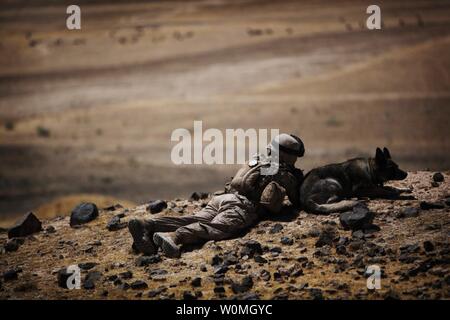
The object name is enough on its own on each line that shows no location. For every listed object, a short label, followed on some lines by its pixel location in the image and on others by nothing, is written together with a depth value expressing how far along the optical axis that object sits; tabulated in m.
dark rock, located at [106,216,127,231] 15.00
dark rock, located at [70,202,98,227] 15.67
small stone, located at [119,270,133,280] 12.62
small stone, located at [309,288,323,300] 11.28
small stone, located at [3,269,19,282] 13.12
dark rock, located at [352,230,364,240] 12.95
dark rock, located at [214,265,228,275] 12.42
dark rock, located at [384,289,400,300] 10.95
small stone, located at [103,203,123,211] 16.34
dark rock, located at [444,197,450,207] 13.72
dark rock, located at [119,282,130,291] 12.23
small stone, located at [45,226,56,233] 15.49
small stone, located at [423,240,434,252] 12.20
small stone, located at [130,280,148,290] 12.16
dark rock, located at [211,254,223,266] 12.73
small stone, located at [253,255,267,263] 12.60
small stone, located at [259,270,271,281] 12.12
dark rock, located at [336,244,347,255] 12.59
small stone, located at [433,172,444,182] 15.21
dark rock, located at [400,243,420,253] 12.27
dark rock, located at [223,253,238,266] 12.70
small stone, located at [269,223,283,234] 13.57
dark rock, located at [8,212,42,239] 15.54
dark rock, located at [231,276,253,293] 11.80
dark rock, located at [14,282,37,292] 12.58
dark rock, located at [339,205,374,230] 13.11
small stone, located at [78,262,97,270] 13.24
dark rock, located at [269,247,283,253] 12.93
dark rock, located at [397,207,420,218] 13.35
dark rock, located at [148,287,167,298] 11.91
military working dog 13.84
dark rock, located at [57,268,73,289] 12.55
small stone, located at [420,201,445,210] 13.56
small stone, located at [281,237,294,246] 13.13
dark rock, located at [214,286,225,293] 11.84
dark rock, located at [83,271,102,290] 12.38
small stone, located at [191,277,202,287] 12.09
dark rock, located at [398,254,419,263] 12.04
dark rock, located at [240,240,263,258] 12.88
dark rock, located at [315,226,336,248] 12.91
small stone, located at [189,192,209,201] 16.08
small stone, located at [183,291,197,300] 11.63
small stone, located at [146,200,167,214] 15.64
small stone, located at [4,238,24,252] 14.69
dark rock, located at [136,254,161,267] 13.01
